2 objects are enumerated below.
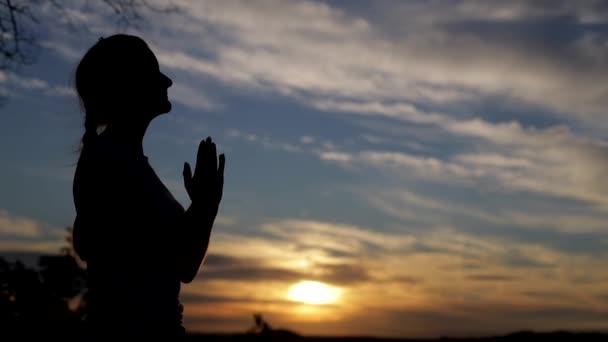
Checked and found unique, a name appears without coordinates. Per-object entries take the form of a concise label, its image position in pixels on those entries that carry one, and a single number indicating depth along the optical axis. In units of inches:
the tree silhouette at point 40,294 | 320.8
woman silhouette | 99.7
